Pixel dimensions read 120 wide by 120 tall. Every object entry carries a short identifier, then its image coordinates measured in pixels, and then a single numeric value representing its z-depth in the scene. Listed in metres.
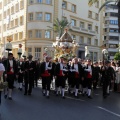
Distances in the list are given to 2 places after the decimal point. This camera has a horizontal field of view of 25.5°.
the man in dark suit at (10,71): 11.20
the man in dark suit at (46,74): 12.24
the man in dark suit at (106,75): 12.75
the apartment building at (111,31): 79.81
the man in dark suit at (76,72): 12.67
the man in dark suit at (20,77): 14.84
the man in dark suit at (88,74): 12.85
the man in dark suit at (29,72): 12.55
